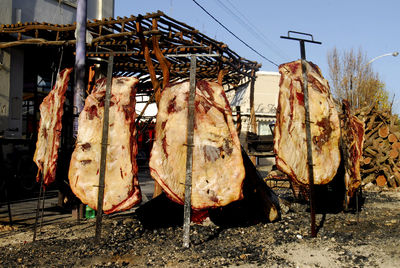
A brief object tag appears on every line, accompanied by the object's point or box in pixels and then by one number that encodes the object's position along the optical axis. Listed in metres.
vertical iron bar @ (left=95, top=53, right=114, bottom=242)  5.13
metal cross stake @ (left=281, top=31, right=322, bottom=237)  5.38
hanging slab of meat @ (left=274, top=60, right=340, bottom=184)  5.47
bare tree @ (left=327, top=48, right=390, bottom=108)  31.80
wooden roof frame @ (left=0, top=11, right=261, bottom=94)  9.81
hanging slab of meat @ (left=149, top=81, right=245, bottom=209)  4.96
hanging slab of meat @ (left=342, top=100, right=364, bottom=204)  6.75
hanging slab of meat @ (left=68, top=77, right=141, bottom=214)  5.18
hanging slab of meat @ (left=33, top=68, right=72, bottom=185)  5.88
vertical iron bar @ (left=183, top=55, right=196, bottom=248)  5.04
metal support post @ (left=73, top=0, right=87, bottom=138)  8.96
